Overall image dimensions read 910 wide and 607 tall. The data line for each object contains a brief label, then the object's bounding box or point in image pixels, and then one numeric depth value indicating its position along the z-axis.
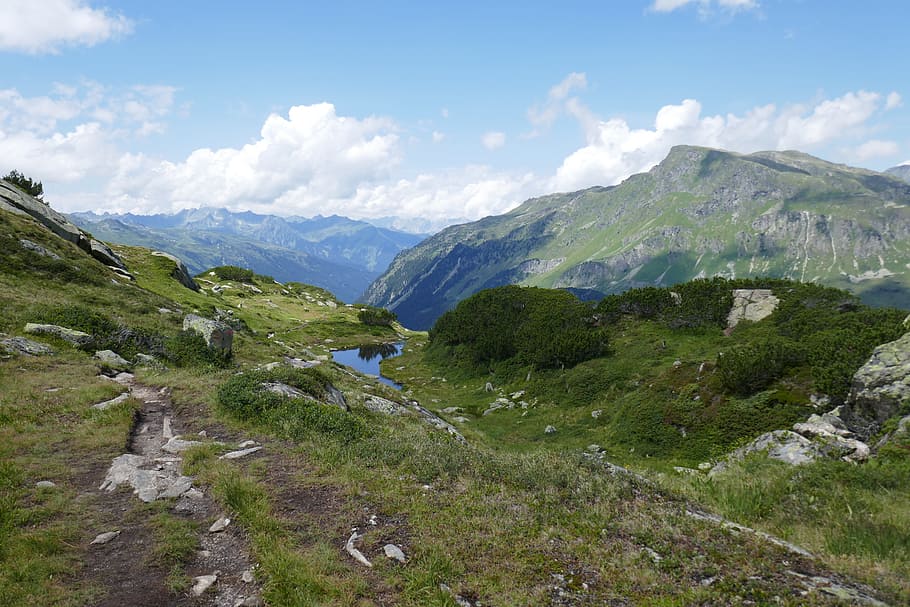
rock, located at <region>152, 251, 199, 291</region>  78.62
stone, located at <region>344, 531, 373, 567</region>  8.07
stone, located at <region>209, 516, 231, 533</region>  9.40
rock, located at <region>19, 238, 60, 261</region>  41.36
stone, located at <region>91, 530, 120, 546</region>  8.89
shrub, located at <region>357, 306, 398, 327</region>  126.32
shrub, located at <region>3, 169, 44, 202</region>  68.50
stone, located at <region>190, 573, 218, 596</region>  7.56
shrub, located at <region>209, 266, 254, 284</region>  132.25
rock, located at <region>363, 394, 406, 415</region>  25.45
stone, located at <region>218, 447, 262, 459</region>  13.39
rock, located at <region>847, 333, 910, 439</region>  18.05
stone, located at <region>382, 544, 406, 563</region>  8.17
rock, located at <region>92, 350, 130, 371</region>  23.42
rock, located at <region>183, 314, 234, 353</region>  29.97
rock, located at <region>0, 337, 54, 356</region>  21.30
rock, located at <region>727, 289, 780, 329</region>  41.88
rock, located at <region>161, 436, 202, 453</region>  14.04
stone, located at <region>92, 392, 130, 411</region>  16.86
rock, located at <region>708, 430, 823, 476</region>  14.55
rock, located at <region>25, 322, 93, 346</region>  24.66
